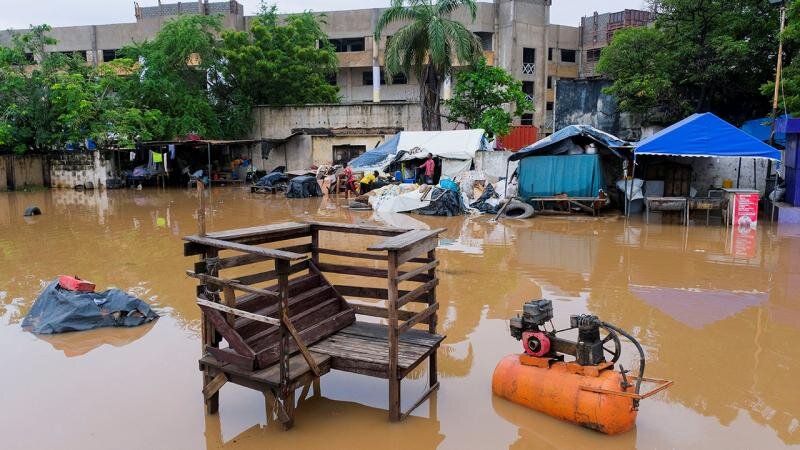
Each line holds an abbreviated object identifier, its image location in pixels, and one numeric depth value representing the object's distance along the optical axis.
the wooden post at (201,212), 4.40
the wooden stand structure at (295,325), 4.22
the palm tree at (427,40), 23.52
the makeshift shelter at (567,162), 16.45
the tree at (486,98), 24.97
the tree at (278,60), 28.22
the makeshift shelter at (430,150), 21.20
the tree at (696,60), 18.03
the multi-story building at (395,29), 34.75
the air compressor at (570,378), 4.19
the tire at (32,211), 16.97
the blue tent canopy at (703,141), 13.90
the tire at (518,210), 16.18
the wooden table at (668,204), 14.48
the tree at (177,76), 26.70
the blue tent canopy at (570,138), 16.42
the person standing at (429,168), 21.28
